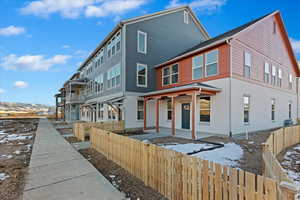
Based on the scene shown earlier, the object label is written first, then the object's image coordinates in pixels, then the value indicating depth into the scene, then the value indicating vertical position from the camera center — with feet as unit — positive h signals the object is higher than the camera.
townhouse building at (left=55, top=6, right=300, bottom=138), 33.91 +8.30
